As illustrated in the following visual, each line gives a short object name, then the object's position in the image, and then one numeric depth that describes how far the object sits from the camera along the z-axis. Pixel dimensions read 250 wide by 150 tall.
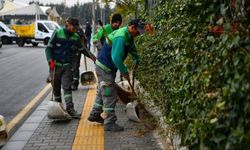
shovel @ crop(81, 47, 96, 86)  11.95
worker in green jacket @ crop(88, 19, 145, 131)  7.64
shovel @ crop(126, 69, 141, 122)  8.43
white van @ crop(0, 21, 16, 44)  38.16
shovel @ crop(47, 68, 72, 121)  8.53
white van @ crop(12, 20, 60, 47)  37.75
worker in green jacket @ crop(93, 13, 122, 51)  9.33
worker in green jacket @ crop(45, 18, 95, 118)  8.89
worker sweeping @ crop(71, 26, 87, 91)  12.63
